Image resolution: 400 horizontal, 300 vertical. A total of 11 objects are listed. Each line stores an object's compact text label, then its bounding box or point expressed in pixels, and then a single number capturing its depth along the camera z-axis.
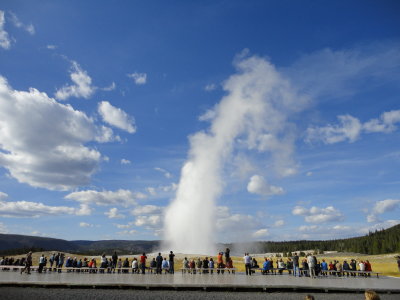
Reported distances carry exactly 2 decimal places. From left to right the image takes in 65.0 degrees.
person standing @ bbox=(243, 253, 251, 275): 23.91
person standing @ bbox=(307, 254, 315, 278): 22.80
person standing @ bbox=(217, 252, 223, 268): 25.45
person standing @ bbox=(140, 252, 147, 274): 24.95
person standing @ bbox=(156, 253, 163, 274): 25.00
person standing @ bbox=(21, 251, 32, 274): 24.44
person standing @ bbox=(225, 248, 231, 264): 25.17
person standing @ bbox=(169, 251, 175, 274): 24.75
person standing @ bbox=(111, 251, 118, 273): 26.89
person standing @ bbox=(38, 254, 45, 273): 25.94
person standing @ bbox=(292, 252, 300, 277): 24.23
